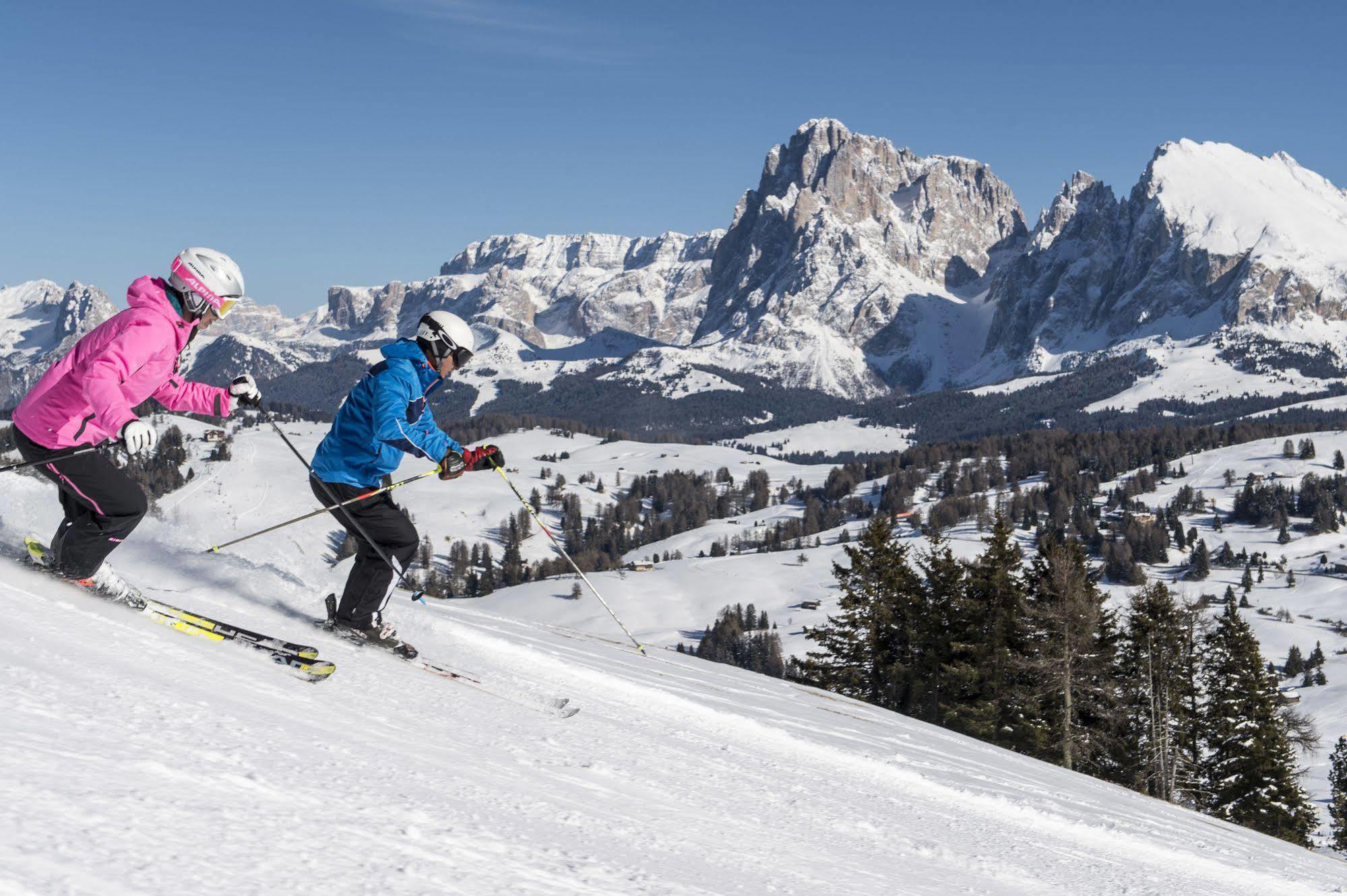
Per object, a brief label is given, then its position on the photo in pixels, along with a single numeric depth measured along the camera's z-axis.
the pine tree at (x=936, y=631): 37.38
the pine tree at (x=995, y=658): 34.56
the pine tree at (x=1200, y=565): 177.62
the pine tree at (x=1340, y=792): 50.40
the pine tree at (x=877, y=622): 38.62
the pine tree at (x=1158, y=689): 39.06
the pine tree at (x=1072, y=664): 34.16
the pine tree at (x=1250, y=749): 41.91
